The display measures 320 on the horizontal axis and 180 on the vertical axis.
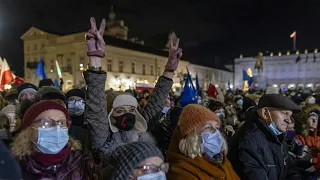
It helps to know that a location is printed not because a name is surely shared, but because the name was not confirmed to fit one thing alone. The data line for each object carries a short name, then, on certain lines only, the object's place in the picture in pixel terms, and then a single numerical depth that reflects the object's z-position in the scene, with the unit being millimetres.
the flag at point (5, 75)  6830
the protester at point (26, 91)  3556
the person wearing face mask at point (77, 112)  2703
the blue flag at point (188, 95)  6821
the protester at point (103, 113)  2107
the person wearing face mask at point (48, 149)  1840
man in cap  2293
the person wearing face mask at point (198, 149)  2069
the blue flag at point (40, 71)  9397
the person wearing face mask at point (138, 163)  1498
